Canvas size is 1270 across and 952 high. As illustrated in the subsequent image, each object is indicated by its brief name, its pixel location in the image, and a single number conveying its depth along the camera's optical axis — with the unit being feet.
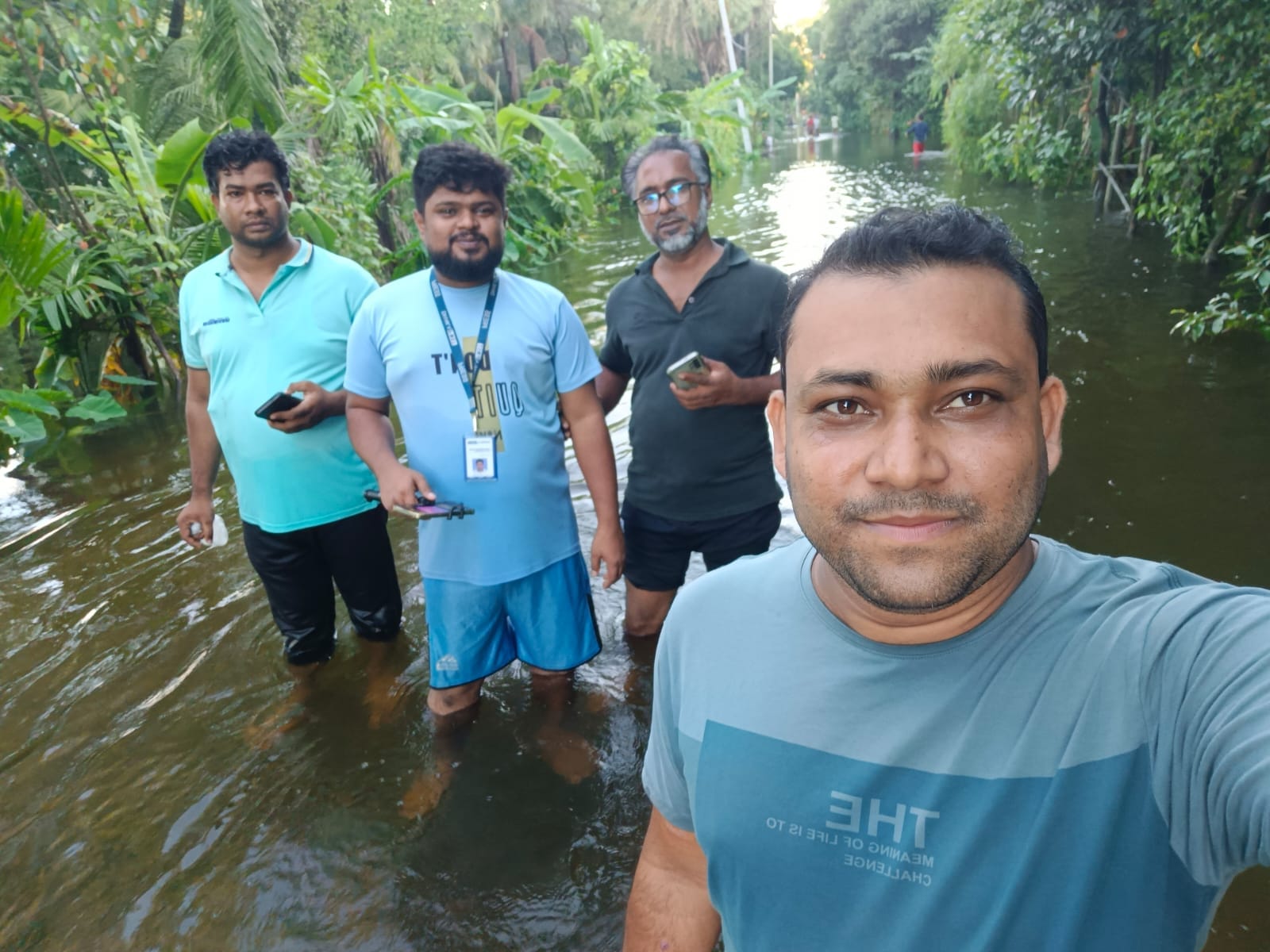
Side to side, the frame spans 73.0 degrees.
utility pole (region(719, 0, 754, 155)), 132.20
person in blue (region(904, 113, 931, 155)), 98.99
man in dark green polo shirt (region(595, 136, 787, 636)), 10.66
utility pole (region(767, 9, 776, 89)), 175.11
